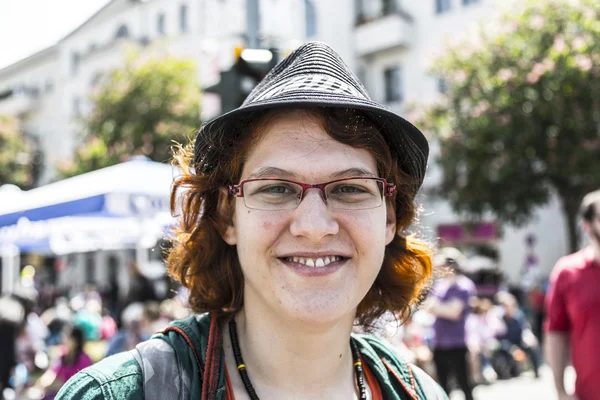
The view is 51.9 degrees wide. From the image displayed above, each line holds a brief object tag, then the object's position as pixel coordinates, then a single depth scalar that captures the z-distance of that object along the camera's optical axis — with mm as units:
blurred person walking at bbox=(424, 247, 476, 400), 6875
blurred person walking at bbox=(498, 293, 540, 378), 10383
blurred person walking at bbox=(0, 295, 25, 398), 6475
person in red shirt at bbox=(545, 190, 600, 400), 3062
